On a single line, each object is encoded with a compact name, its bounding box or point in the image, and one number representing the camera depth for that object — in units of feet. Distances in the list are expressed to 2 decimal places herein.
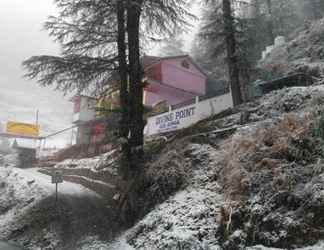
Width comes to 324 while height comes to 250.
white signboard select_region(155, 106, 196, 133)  52.31
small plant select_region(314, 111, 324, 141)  19.45
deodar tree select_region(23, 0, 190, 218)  35.55
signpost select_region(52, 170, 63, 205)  35.14
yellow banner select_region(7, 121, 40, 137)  138.62
